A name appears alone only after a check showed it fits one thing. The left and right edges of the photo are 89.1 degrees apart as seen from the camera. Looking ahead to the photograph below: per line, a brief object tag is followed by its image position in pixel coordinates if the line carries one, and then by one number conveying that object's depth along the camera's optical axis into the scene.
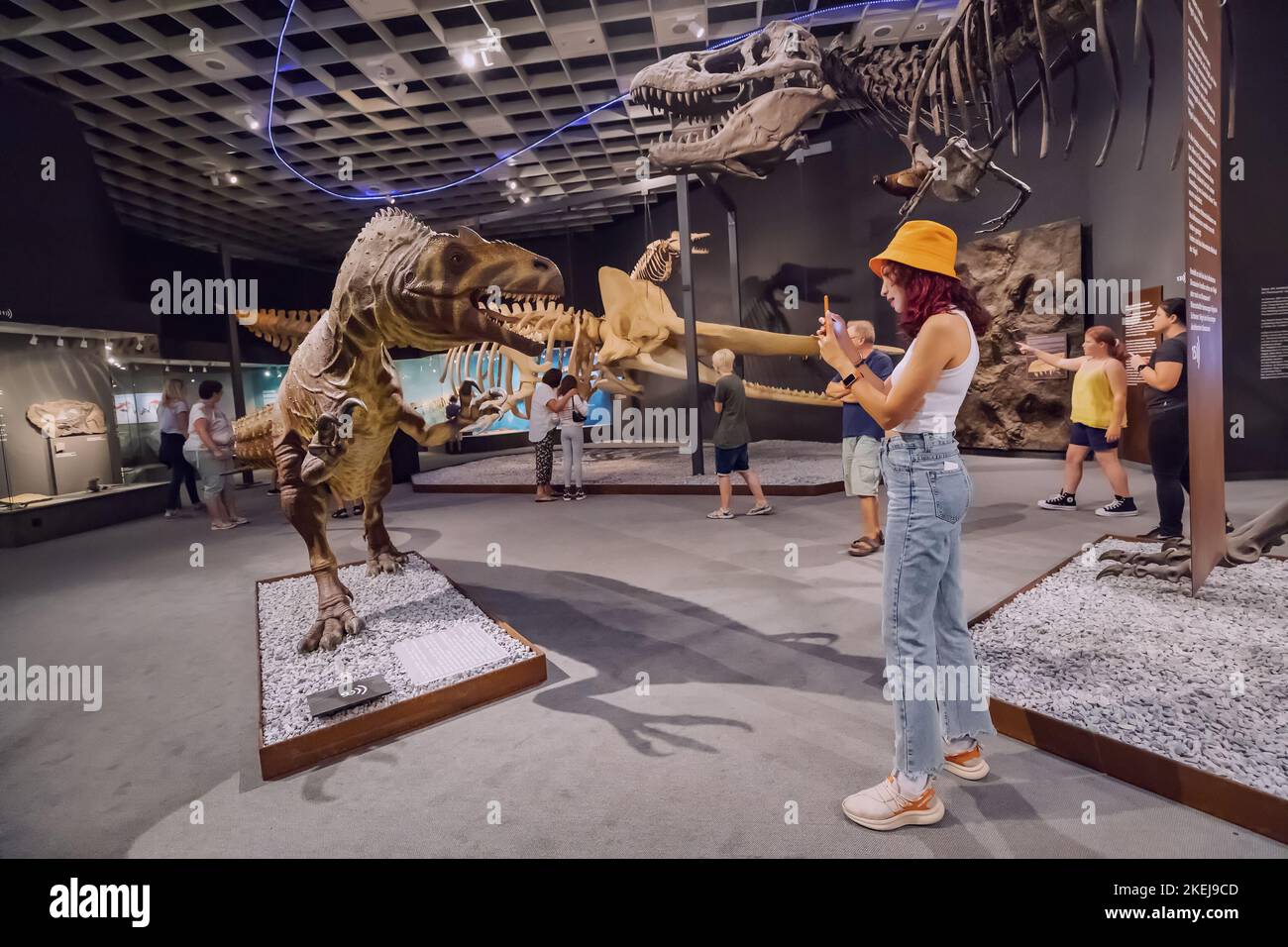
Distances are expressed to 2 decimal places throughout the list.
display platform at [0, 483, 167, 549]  7.13
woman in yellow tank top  5.33
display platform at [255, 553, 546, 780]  2.60
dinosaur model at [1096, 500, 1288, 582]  3.08
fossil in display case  7.65
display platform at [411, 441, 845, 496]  7.73
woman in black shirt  3.96
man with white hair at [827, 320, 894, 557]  4.76
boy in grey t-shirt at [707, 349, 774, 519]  6.05
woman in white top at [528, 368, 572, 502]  7.72
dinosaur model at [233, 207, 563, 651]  3.01
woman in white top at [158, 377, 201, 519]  8.46
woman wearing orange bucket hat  1.84
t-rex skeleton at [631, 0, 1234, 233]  3.89
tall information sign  2.49
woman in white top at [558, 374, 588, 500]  7.95
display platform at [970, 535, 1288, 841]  2.00
